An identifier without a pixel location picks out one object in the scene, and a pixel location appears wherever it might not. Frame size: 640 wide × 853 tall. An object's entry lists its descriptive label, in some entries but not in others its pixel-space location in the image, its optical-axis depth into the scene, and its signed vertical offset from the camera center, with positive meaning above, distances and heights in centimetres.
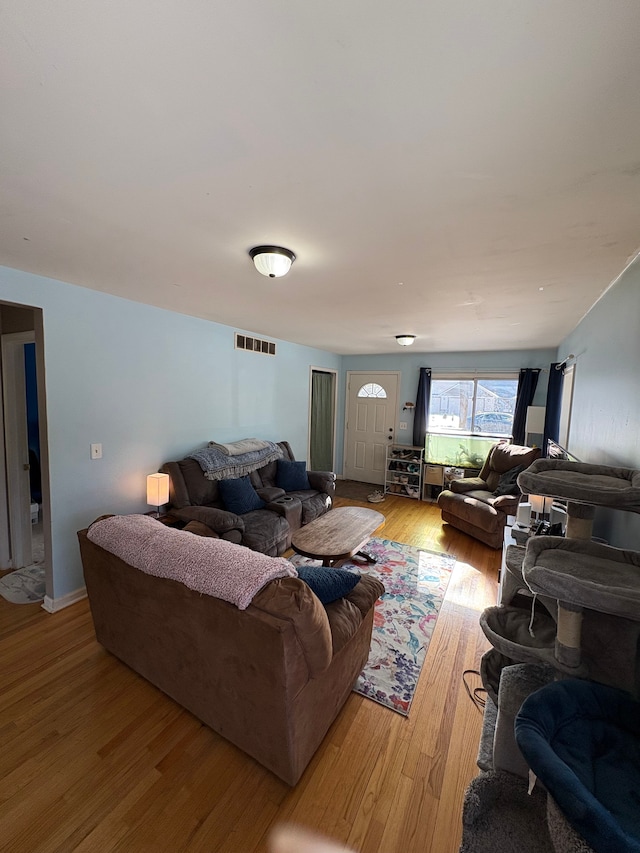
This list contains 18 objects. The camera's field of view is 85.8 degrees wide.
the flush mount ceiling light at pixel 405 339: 417 +77
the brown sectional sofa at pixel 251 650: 134 -115
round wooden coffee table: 279 -120
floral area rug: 203 -164
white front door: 618 -40
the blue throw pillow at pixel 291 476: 431 -98
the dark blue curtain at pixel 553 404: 447 +4
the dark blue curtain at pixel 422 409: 570 -10
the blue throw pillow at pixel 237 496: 345 -100
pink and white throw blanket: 141 -73
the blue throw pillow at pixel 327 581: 171 -92
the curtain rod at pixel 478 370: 514 +55
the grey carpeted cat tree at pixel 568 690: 77 -84
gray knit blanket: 348 -71
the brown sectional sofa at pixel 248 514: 289 -110
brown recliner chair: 386 -114
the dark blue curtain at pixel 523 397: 494 +13
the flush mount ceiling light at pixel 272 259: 176 +71
